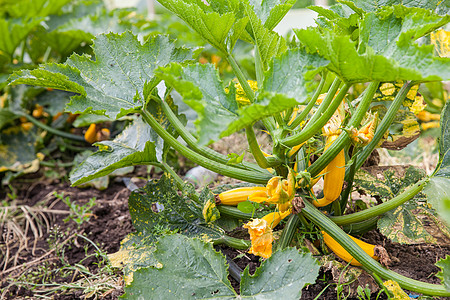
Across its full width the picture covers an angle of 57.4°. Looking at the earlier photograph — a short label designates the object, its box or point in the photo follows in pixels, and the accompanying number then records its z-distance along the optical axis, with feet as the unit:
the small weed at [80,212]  6.34
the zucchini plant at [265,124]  3.01
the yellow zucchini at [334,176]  3.92
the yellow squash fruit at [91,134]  7.90
